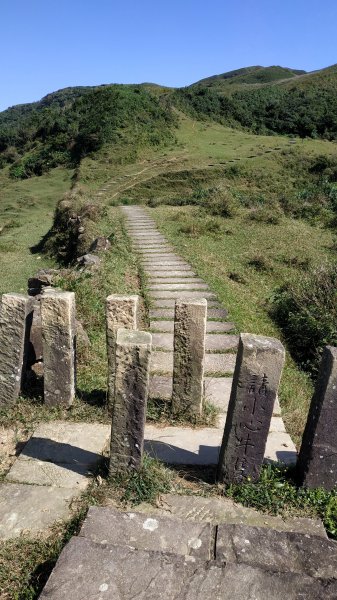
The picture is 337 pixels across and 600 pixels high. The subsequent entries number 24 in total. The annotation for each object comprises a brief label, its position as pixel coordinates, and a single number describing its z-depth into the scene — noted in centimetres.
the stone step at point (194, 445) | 368
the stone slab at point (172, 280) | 869
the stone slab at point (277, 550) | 257
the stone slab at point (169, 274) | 897
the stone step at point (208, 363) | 530
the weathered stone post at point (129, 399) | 306
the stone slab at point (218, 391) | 462
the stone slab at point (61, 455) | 342
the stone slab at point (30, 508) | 299
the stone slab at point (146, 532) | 271
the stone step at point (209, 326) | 648
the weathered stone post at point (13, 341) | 401
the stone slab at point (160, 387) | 463
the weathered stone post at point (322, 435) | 291
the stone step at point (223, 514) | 296
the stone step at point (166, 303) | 744
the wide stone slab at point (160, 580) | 232
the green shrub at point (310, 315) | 660
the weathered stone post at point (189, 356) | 389
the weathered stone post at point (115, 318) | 413
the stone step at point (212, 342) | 590
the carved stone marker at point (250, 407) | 300
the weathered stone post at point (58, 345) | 393
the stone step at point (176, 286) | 830
